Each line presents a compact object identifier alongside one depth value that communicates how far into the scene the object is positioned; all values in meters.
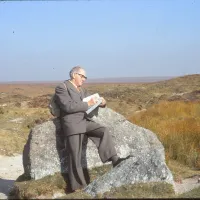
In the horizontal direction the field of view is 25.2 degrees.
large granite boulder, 8.05
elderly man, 8.45
